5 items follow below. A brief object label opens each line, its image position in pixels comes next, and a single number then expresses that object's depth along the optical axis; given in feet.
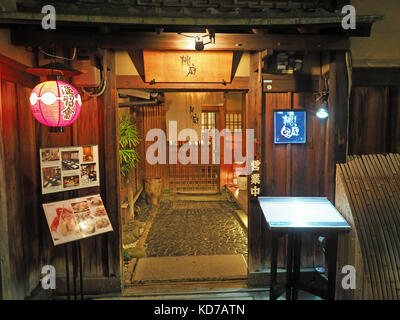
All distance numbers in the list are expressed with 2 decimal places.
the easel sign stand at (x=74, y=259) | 16.77
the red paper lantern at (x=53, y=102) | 14.69
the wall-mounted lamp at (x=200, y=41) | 16.94
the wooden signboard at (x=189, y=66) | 19.65
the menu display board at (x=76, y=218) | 16.28
